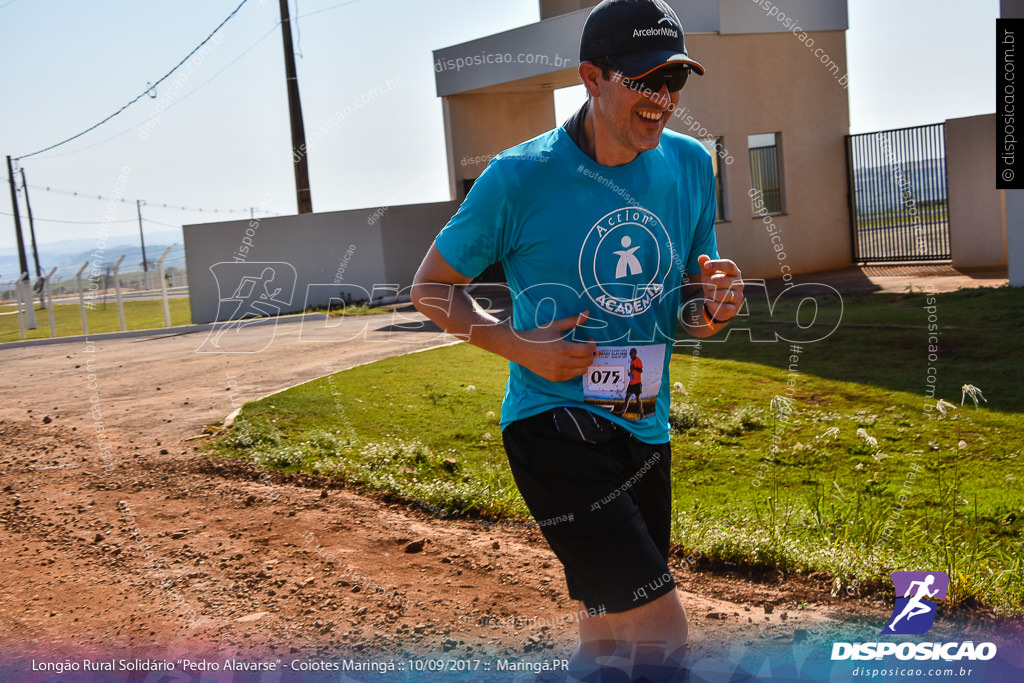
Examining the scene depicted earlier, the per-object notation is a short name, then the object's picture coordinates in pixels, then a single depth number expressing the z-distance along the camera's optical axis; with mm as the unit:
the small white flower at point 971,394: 6340
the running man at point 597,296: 2293
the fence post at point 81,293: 18234
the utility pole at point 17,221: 40159
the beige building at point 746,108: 17000
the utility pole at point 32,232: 40469
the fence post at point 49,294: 18928
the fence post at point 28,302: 22562
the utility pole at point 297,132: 21173
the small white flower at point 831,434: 6215
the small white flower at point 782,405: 6980
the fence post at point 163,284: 18344
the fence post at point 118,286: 18359
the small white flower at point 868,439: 5824
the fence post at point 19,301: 21219
